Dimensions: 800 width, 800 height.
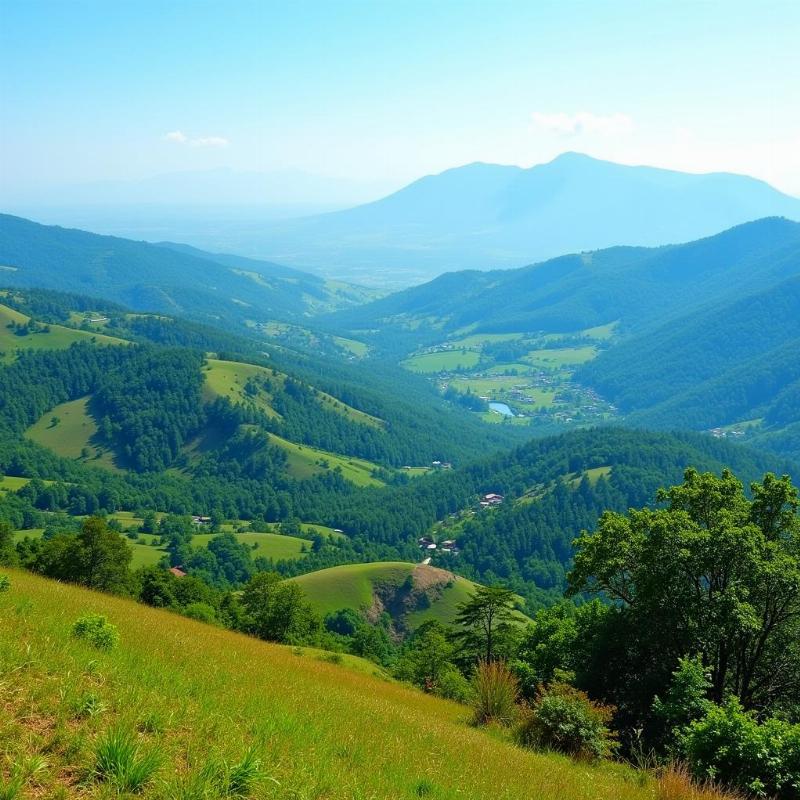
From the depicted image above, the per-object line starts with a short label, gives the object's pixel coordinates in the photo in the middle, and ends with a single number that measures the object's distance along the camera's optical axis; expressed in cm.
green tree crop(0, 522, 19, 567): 5744
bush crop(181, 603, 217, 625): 5216
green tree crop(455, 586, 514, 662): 4712
